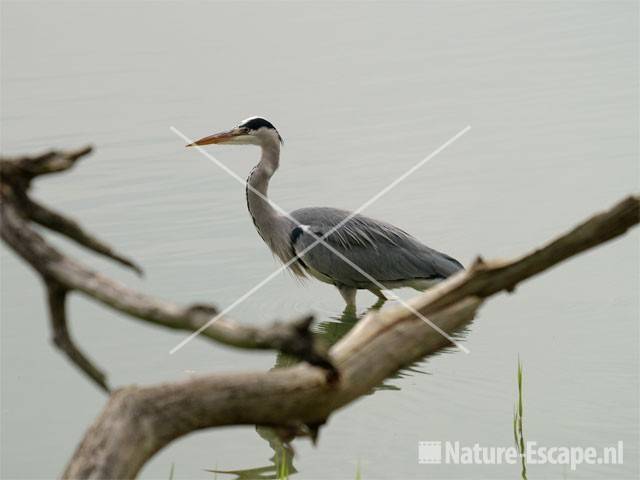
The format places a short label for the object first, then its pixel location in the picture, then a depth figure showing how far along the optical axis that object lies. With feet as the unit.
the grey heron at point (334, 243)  49.93
